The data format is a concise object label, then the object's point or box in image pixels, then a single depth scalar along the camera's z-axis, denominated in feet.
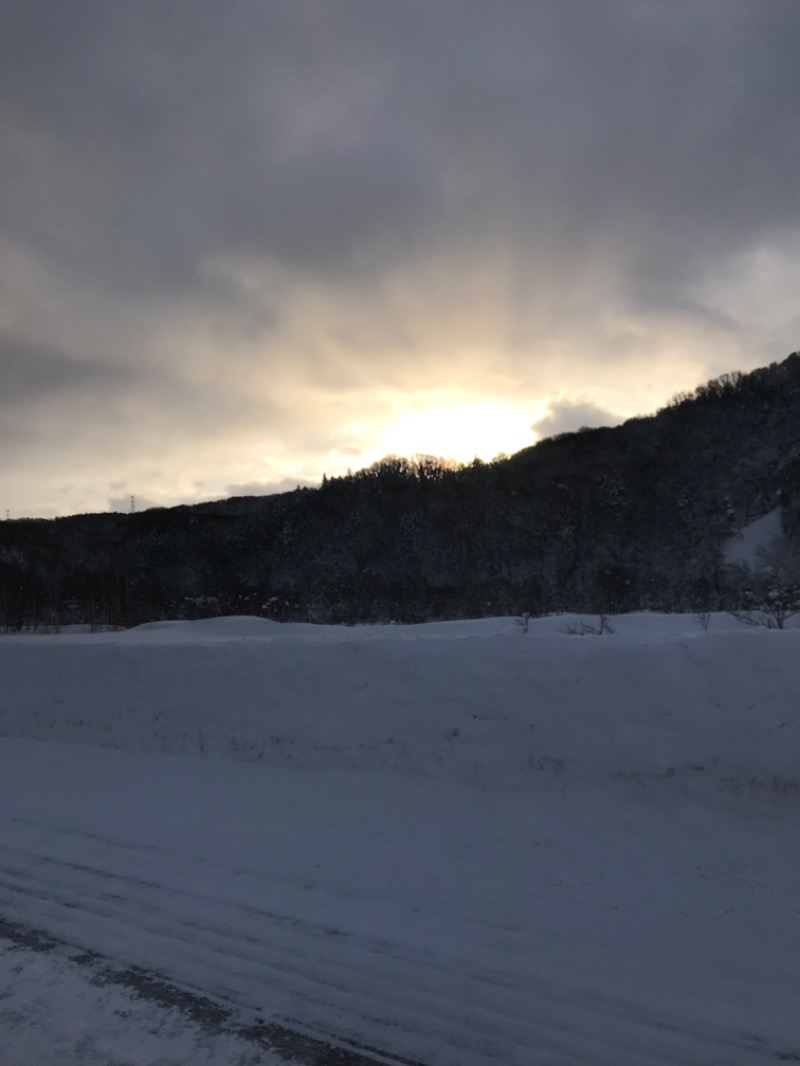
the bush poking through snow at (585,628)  40.22
